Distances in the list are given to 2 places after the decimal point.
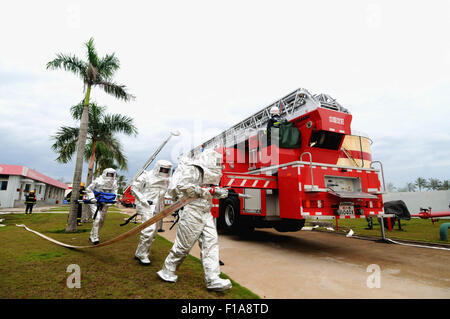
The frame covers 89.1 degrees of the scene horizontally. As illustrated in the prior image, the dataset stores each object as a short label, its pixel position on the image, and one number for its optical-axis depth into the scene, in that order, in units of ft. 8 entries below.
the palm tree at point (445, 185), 153.59
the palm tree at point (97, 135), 35.01
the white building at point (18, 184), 78.59
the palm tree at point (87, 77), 24.49
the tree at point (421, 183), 185.33
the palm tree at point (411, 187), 187.62
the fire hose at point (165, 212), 9.37
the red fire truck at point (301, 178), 14.76
